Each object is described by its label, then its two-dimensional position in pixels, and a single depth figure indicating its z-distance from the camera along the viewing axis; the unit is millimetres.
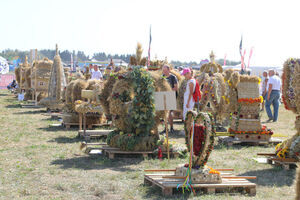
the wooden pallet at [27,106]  21905
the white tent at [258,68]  32900
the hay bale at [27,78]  27553
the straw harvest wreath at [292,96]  7699
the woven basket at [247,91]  10586
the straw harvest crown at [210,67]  15459
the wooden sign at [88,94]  11672
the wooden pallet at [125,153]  8820
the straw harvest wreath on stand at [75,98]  13297
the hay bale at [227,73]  15964
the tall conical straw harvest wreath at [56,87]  18109
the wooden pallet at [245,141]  10453
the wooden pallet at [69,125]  13502
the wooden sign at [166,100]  8391
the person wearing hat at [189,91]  10539
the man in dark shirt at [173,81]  12242
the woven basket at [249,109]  10641
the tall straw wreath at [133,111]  8883
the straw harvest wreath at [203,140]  6262
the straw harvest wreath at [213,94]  12758
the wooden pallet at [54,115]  16000
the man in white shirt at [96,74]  16894
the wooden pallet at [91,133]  11289
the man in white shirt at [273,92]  15907
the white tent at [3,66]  27609
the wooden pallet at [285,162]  7750
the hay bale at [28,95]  26047
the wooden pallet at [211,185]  6039
